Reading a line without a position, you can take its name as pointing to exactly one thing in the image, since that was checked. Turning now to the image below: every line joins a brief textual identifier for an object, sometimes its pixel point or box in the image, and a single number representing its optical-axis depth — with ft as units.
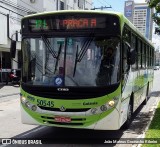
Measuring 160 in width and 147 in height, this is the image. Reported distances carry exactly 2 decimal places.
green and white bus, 17.97
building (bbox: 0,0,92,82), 61.43
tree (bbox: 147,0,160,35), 29.49
